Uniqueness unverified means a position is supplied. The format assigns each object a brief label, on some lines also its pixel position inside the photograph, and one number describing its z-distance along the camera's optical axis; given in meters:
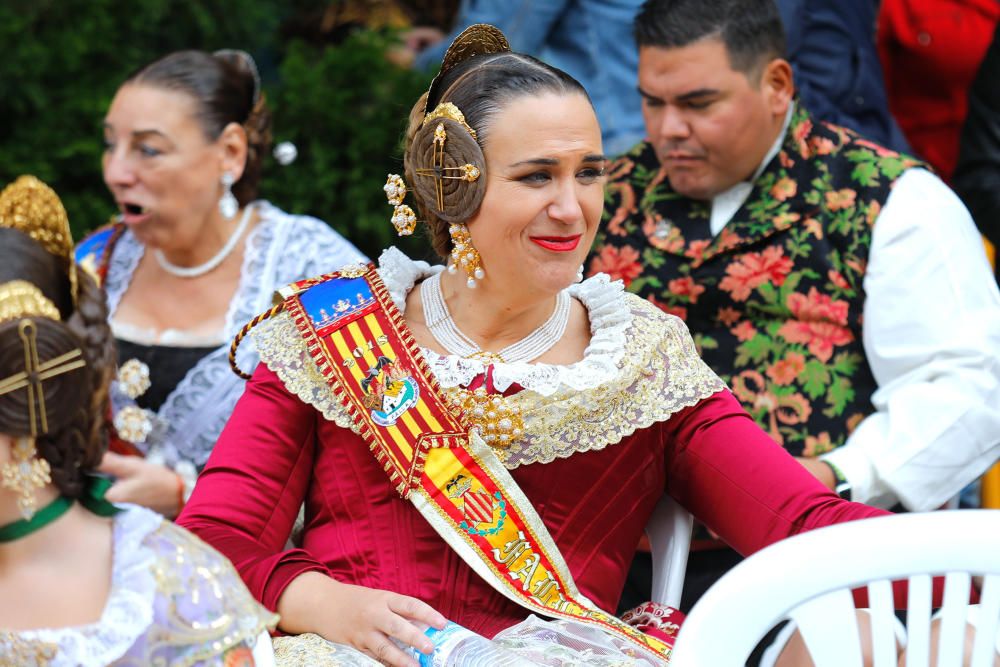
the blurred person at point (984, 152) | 8.98
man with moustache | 6.87
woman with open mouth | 7.74
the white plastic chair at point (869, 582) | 4.10
